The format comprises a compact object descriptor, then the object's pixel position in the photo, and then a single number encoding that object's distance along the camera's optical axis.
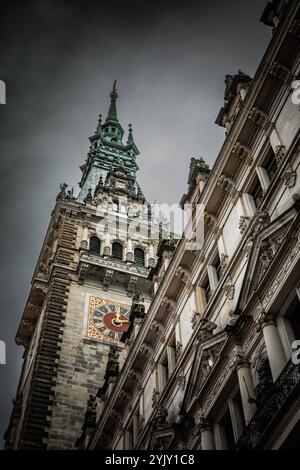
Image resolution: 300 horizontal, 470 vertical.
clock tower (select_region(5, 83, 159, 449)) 35.53
